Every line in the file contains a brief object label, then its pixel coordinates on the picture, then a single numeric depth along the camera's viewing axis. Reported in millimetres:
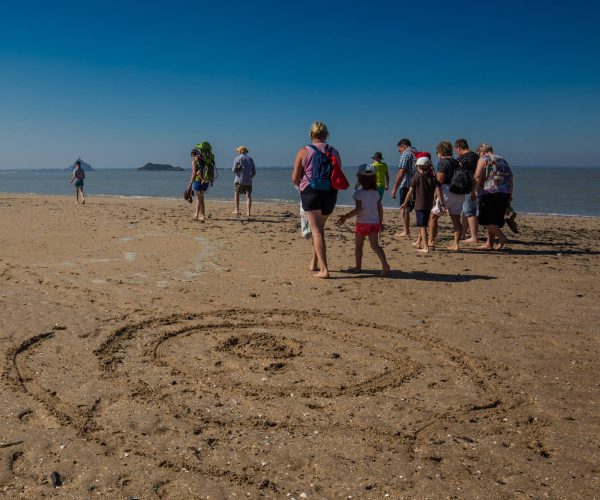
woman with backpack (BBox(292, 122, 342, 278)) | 7523
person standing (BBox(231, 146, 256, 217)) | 15656
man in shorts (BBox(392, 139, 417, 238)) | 11469
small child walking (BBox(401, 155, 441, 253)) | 10023
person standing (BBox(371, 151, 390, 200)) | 11945
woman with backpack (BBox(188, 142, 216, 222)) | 14438
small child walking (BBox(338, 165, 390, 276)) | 8000
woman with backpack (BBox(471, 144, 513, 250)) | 10227
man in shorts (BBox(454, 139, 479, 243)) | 10523
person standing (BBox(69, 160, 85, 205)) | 21962
